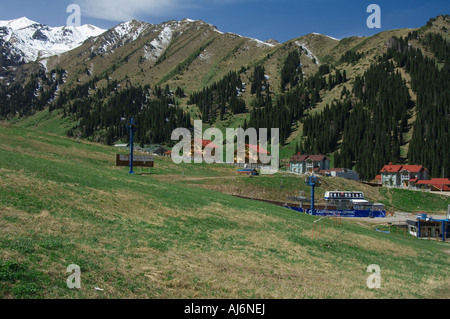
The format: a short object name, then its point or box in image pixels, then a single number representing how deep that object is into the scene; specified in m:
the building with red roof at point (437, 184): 115.50
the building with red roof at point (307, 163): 150.38
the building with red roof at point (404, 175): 125.79
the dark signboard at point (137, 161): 57.87
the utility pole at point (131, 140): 53.96
